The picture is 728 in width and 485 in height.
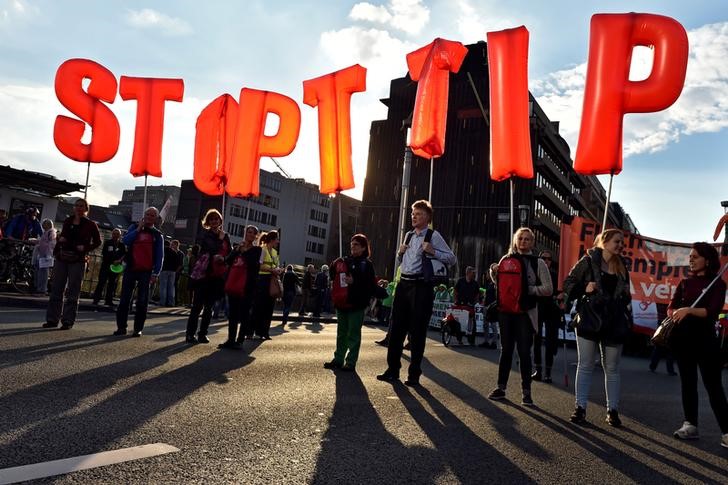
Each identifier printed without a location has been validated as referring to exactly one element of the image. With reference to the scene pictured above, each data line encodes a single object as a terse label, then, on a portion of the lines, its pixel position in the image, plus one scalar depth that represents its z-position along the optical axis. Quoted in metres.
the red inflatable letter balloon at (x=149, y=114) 13.26
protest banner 13.00
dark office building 54.94
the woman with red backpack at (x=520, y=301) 6.42
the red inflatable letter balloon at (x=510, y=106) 10.75
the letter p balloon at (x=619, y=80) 9.27
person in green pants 7.48
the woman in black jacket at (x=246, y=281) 8.90
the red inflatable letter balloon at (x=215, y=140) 14.20
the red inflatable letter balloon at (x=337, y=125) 12.96
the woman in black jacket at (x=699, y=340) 5.23
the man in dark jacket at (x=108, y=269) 15.08
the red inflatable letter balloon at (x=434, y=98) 12.38
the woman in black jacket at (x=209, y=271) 8.98
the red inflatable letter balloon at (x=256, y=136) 13.78
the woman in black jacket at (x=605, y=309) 5.52
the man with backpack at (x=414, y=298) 6.89
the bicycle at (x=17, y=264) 14.87
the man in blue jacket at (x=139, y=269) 9.05
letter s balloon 12.48
